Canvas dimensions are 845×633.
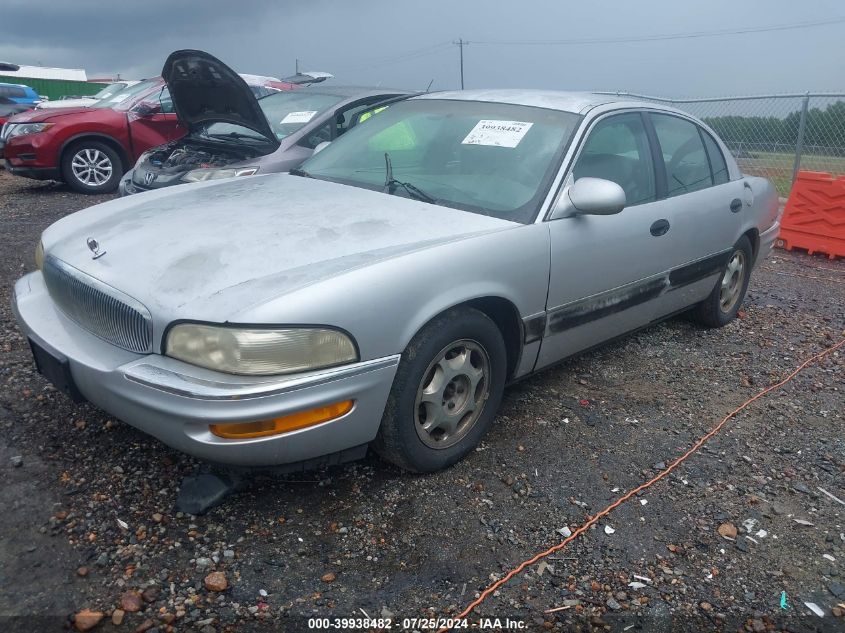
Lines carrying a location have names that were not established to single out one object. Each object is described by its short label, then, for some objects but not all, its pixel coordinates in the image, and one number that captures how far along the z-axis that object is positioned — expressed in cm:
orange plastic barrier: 739
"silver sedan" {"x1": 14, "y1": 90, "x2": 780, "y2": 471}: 240
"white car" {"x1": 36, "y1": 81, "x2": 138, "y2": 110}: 1069
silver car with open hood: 597
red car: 919
